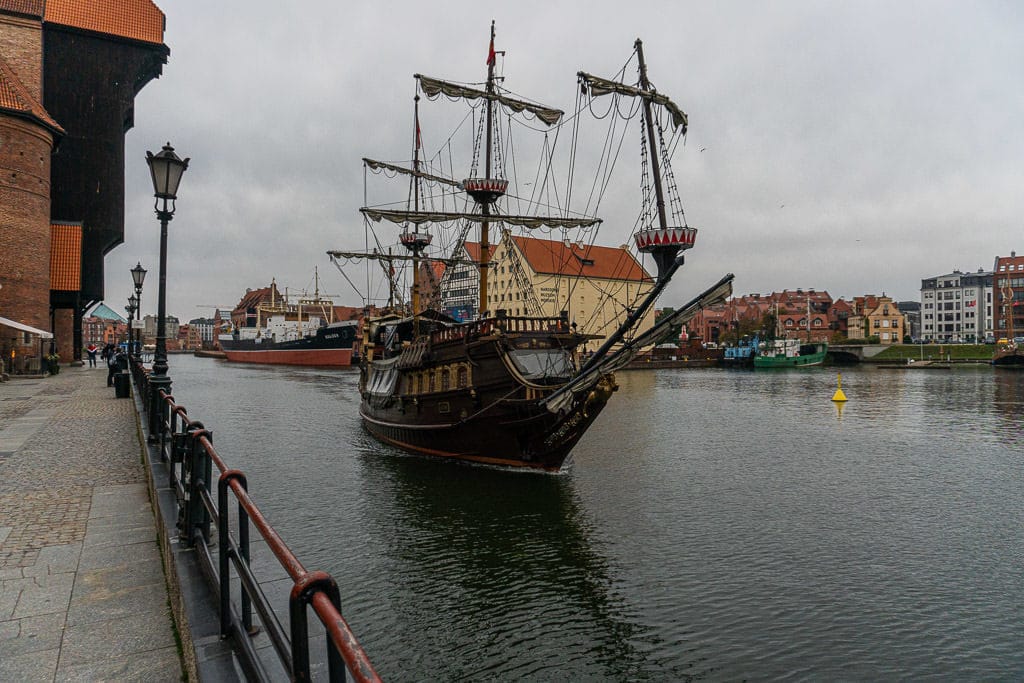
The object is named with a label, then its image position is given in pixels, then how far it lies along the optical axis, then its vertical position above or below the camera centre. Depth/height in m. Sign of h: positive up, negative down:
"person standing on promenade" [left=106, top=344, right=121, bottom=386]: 26.20 -1.27
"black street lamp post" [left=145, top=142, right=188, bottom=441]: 10.63 +2.61
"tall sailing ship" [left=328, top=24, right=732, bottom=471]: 15.42 -0.94
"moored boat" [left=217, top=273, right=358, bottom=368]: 79.69 +0.15
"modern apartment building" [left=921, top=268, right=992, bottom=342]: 130.75 +8.69
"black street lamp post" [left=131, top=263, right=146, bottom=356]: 24.78 +2.58
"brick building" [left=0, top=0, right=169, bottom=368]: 37.44 +13.43
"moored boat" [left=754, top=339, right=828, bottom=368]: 92.44 -1.15
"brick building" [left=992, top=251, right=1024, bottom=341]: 117.69 +10.89
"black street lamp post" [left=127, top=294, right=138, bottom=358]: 31.94 +1.70
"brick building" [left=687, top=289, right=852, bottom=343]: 124.25 +6.27
